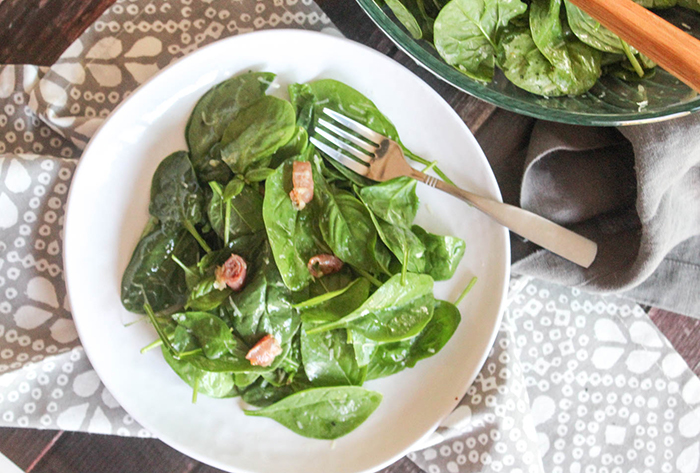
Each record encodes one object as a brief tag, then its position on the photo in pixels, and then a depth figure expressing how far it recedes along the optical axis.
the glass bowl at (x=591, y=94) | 0.75
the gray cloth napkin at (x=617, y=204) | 0.91
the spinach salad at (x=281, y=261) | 0.83
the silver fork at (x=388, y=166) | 0.86
